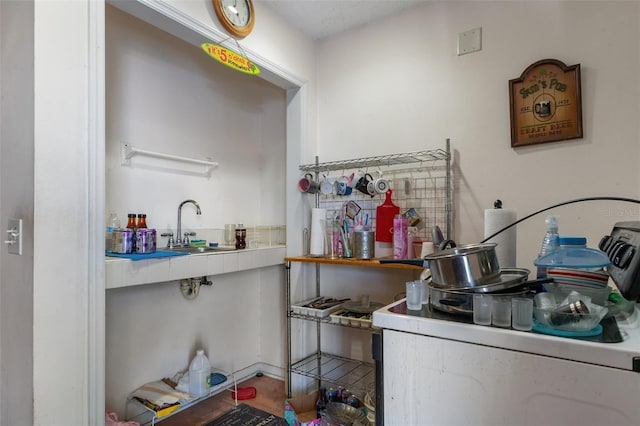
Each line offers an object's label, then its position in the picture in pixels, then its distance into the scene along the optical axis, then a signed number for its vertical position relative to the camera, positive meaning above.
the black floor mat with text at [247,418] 1.89 -1.13
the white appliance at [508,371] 0.69 -0.35
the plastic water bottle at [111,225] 1.66 -0.01
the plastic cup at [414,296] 1.03 -0.24
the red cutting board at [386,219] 1.95 +0.00
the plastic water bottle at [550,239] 1.05 -0.07
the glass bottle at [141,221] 1.79 +0.01
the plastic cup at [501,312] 0.84 -0.23
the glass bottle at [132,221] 1.75 +0.01
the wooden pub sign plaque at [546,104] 1.58 +0.55
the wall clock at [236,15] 1.70 +1.07
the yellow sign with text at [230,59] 1.47 +0.74
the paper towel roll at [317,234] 2.16 -0.09
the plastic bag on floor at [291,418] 1.83 -1.10
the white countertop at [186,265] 1.41 -0.22
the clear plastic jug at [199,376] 1.95 -0.90
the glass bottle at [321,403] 1.97 -1.09
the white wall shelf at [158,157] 1.90 +0.39
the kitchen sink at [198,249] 2.01 -0.17
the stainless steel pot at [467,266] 0.88 -0.13
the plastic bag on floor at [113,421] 1.59 -0.95
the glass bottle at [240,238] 2.17 -0.11
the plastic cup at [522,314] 0.81 -0.23
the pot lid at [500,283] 0.87 -0.17
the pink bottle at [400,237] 1.82 -0.10
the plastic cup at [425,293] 1.05 -0.23
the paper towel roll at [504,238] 1.17 -0.07
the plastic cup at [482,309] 0.86 -0.23
